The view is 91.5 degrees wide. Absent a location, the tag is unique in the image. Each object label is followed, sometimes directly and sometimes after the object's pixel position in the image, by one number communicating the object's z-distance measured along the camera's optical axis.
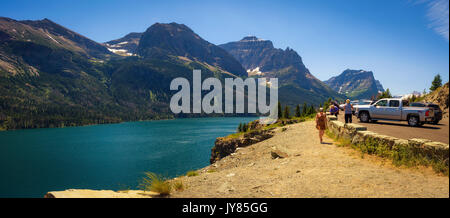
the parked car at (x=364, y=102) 38.82
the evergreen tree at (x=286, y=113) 81.50
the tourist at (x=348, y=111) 21.08
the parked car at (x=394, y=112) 20.11
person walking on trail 17.34
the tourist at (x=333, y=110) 26.66
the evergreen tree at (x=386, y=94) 69.84
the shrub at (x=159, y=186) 7.61
